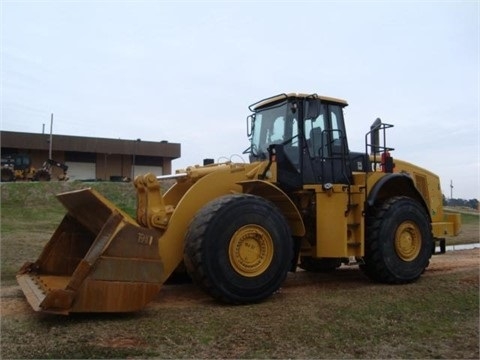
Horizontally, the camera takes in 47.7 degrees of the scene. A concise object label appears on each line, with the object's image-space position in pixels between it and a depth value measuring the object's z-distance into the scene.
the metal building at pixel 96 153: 47.88
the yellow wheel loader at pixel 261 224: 5.87
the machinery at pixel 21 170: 37.81
